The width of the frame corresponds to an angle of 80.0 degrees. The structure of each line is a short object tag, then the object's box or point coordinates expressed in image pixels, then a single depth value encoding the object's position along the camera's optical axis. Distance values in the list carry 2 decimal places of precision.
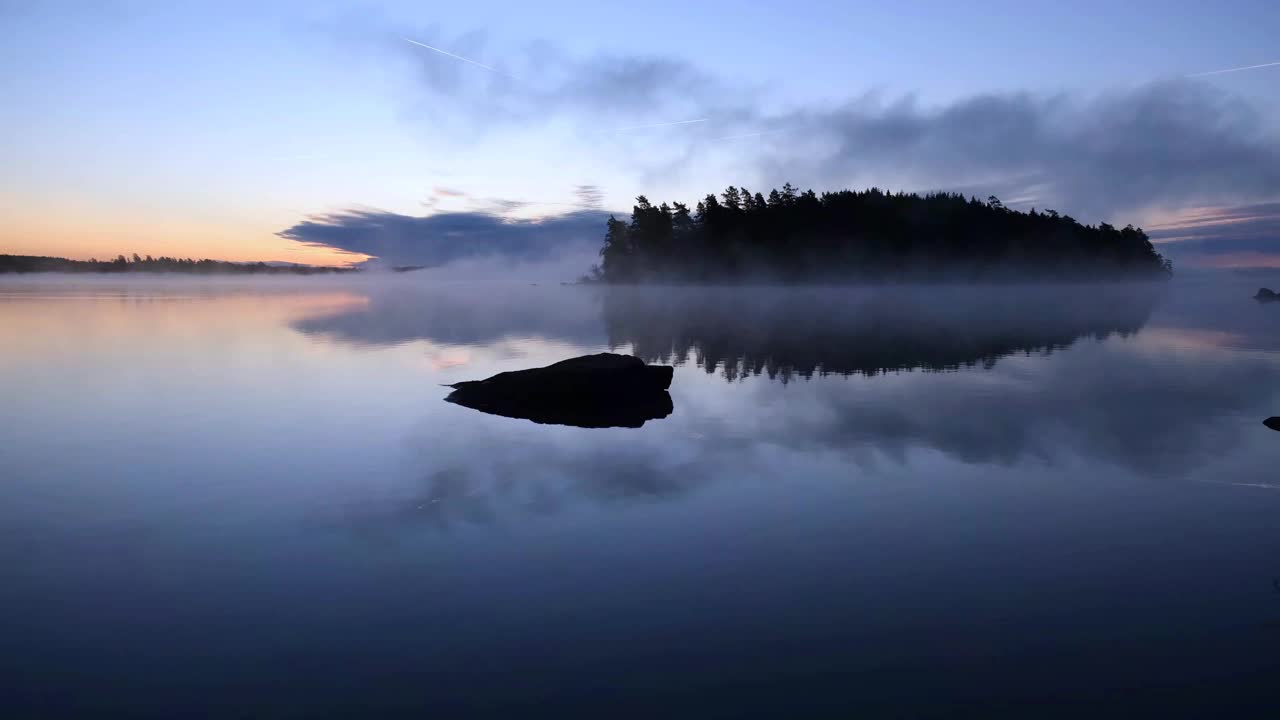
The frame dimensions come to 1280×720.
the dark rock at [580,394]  22.86
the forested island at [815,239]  190.62
